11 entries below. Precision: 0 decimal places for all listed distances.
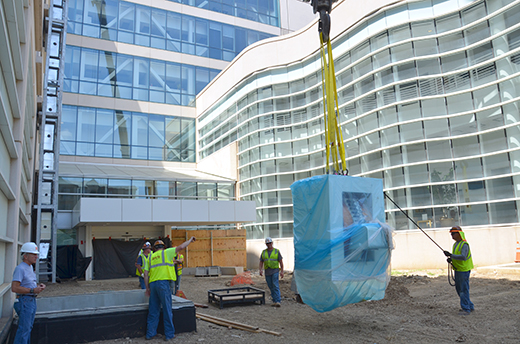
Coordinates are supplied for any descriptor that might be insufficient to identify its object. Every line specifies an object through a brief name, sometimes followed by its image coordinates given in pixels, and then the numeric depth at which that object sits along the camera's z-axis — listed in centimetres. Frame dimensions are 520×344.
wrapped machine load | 770
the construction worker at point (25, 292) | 653
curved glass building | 1755
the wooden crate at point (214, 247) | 2477
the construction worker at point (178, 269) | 1330
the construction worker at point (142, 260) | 1368
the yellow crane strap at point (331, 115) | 862
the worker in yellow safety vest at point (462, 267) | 963
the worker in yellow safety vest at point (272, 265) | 1230
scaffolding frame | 1927
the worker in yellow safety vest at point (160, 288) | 793
